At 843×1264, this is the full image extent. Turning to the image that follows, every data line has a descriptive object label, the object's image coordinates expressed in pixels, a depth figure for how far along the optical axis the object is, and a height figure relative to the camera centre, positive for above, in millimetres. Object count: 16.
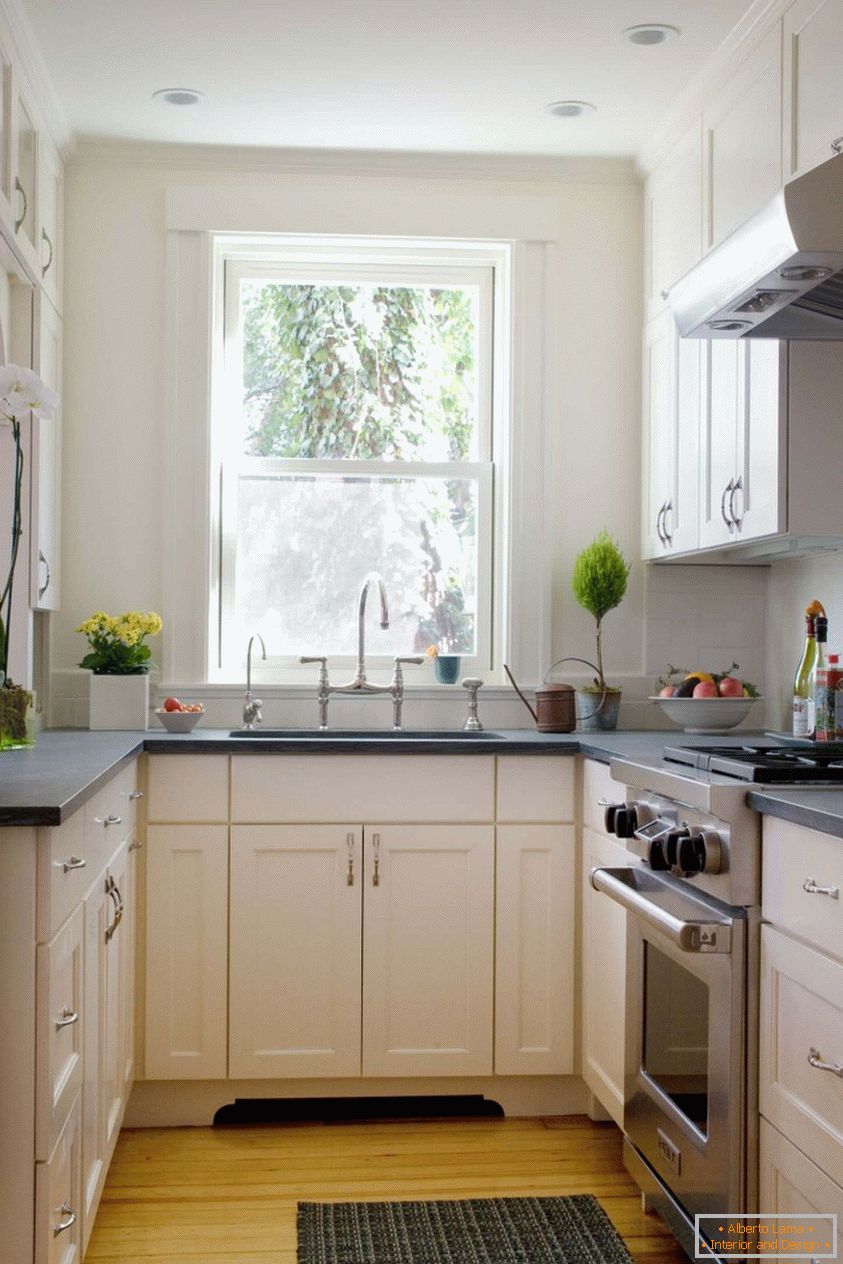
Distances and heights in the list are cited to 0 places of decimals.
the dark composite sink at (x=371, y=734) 3604 -291
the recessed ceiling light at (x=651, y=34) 3098 +1387
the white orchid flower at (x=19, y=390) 2691 +471
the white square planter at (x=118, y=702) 3637 -204
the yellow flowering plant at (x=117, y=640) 3656 -37
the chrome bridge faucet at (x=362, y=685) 3801 -158
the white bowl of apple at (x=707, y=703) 3531 -183
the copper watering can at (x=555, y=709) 3660 -212
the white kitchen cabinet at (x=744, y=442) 2887 +439
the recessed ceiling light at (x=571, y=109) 3551 +1386
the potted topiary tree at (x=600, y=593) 3785 +109
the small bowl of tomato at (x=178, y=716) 3547 -236
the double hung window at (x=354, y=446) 4020 +551
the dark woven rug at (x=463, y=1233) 2570 -1193
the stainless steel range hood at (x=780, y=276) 2127 +609
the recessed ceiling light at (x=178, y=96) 3488 +1384
